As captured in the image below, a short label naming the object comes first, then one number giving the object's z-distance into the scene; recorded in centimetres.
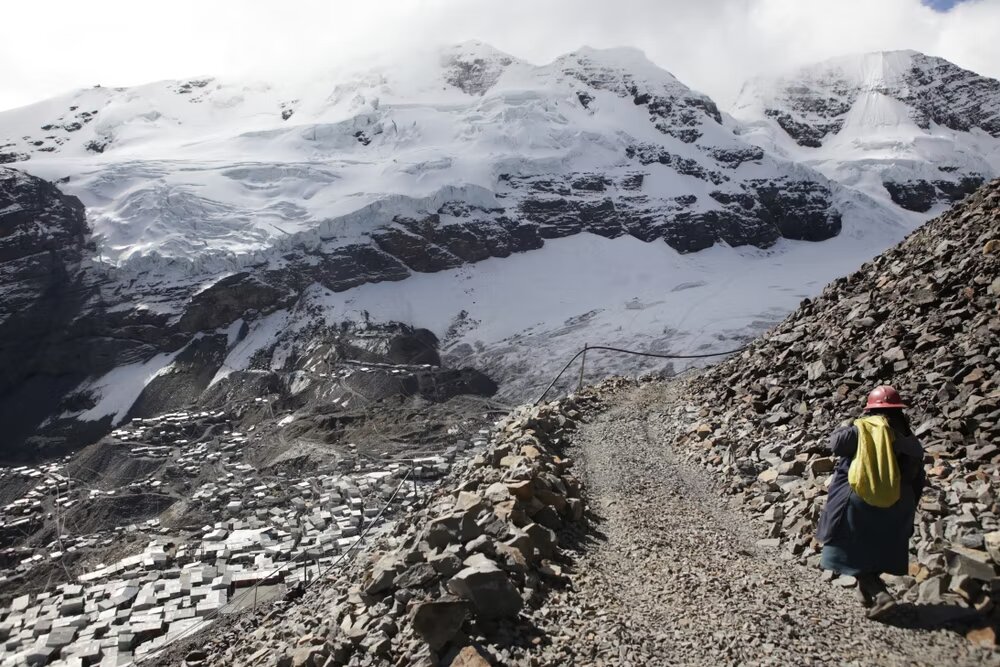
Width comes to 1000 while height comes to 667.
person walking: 357
